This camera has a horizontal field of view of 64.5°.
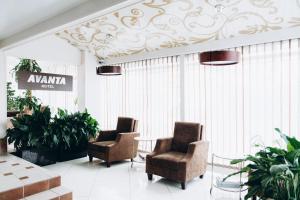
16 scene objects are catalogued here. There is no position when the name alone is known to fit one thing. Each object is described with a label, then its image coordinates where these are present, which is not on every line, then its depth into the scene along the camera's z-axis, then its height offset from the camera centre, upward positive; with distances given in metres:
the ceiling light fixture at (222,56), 2.80 +0.50
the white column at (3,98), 4.86 +0.04
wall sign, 4.84 +0.40
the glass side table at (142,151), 4.54 -1.28
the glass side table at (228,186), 2.97 -1.10
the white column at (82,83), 6.23 +0.43
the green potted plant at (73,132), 4.88 -0.69
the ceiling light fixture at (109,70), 4.63 +0.57
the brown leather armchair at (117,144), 4.66 -0.91
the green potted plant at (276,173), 2.14 -0.70
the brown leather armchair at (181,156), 3.54 -0.92
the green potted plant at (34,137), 4.62 -0.74
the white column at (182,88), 5.01 +0.23
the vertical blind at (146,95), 5.33 +0.09
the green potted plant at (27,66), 6.47 +0.94
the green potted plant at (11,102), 7.51 -0.07
